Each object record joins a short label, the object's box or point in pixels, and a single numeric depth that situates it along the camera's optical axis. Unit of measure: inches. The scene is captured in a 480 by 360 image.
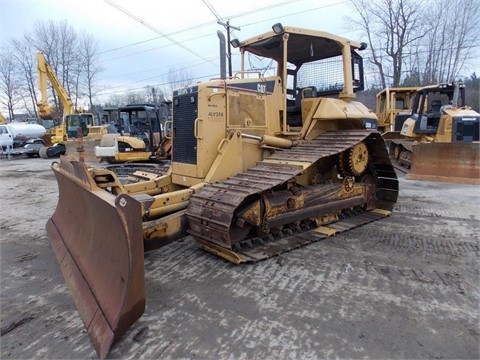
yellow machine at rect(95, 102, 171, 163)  524.1
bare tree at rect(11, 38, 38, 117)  1733.8
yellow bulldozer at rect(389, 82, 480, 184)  349.1
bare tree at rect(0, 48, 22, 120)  1789.6
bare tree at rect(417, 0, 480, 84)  984.9
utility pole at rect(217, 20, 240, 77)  795.8
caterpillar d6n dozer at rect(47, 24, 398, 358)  117.3
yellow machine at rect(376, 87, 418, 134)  591.8
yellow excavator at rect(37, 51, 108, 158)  750.5
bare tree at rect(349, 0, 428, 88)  982.4
